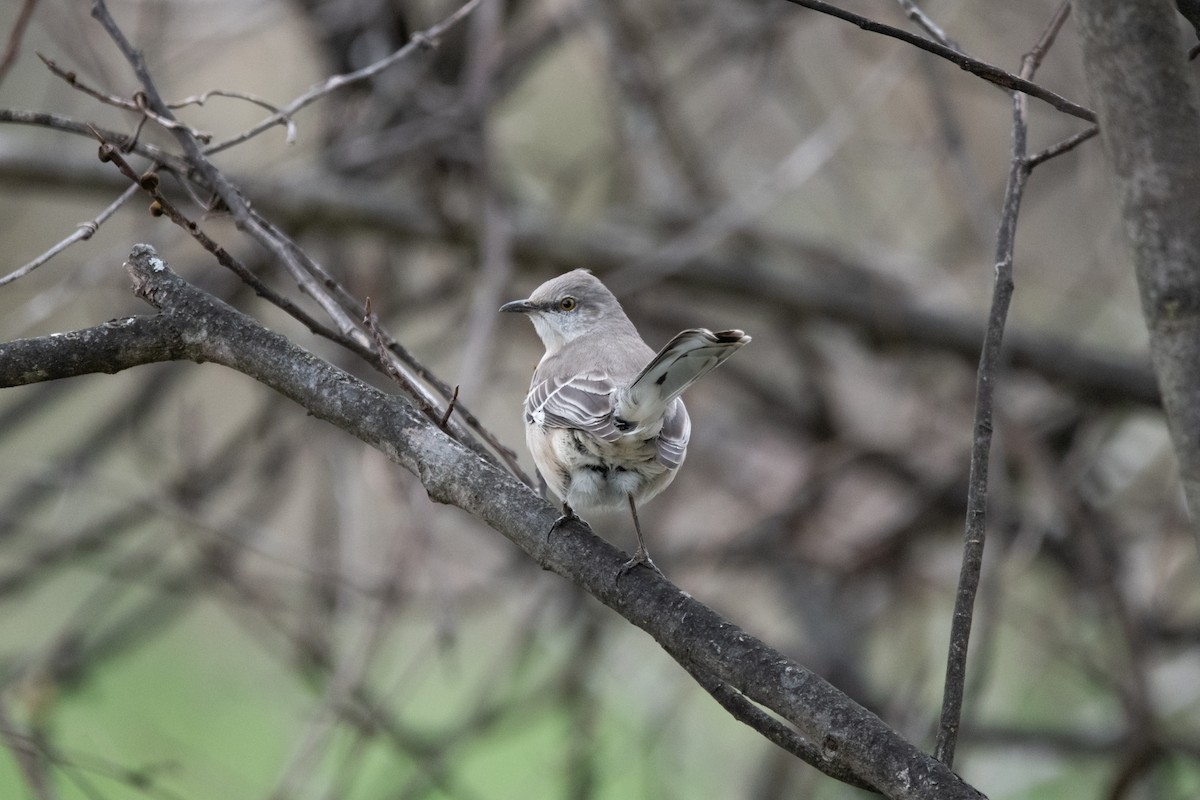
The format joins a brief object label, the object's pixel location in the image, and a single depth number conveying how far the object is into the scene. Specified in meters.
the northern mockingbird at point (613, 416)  5.35
